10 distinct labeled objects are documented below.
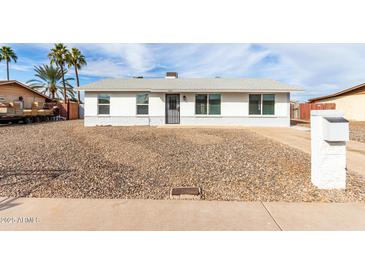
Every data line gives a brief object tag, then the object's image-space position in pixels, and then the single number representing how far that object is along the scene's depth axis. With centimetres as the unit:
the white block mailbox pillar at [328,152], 427
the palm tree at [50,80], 3109
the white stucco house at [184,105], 1588
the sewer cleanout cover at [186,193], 412
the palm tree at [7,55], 3575
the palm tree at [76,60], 3068
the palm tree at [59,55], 2971
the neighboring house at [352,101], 2154
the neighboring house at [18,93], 2169
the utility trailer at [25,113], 1736
